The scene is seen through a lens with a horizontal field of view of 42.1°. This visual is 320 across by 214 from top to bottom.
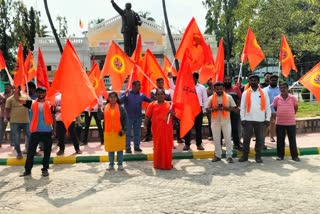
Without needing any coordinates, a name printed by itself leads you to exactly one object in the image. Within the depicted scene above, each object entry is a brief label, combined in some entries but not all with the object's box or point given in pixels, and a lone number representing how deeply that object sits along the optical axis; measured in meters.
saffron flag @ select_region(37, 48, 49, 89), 9.20
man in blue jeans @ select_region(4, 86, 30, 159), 8.24
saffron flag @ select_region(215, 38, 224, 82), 9.55
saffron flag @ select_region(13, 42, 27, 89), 8.97
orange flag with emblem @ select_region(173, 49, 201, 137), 7.28
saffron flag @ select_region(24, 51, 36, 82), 11.33
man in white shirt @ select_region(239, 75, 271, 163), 7.75
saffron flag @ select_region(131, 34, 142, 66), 10.20
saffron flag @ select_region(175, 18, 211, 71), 9.12
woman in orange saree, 7.32
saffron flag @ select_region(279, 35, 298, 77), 11.76
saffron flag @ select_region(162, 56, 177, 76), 13.59
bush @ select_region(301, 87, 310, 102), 22.64
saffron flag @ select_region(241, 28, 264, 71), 11.23
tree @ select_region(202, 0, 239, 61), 38.38
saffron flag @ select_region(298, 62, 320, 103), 8.79
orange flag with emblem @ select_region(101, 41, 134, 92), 10.02
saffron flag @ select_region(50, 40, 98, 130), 6.89
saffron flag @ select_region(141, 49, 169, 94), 10.18
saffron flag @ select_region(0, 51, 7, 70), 9.92
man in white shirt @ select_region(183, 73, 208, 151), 8.97
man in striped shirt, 7.90
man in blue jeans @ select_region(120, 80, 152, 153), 8.65
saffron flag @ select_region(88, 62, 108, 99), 10.34
